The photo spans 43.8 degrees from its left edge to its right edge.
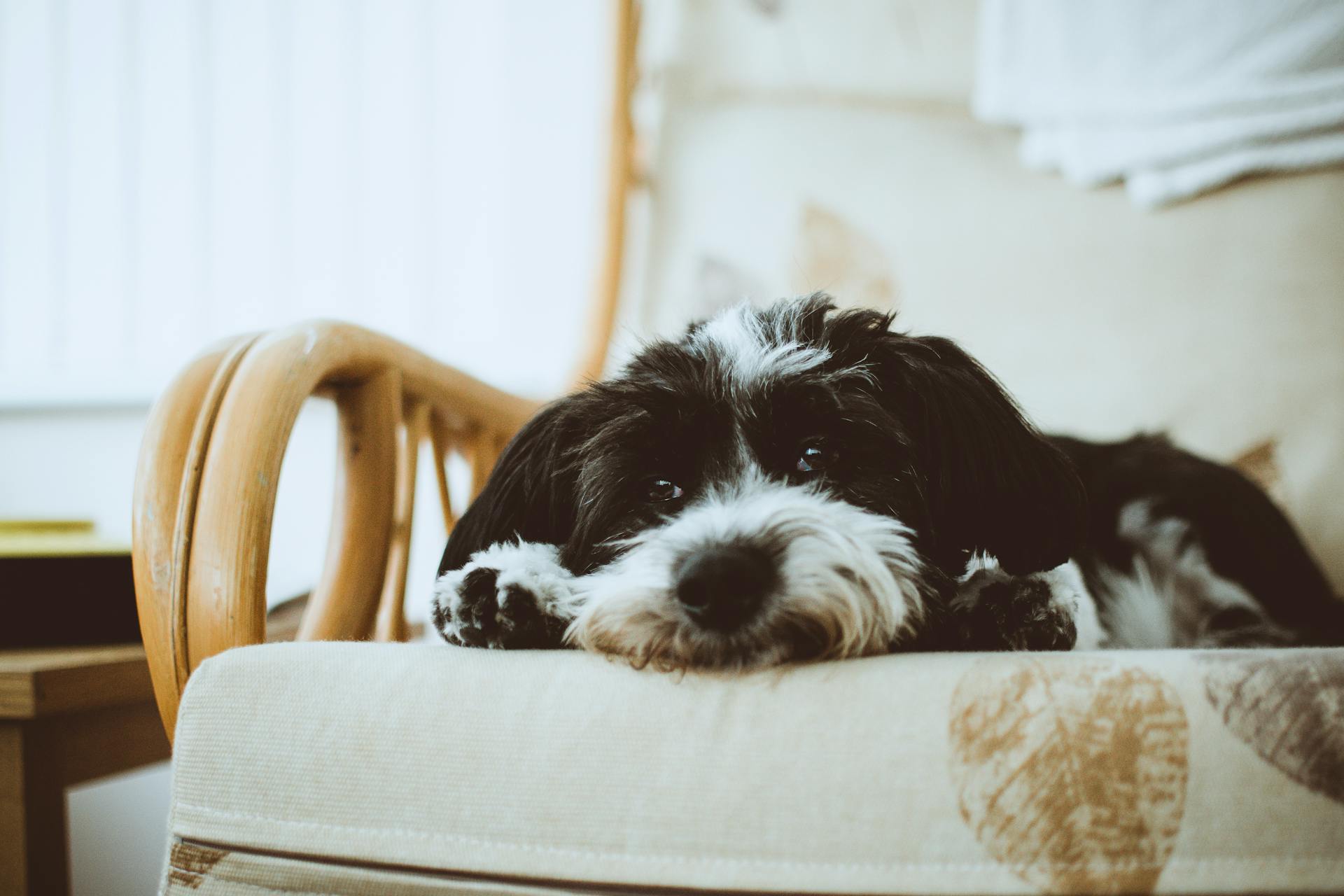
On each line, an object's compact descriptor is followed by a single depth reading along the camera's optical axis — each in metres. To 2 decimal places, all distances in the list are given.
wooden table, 0.52
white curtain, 1.05
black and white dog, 0.47
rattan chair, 0.41
